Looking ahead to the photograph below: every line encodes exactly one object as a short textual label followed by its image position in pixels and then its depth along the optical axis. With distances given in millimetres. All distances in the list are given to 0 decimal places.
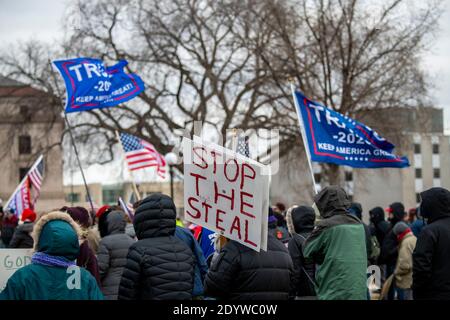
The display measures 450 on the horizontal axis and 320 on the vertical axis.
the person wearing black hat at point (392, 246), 14180
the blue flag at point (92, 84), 15008
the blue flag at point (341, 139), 11891
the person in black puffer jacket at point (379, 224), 15141
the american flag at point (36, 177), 20406
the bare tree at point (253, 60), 26469
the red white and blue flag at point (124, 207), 12523
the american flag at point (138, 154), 20105
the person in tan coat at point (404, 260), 13172
